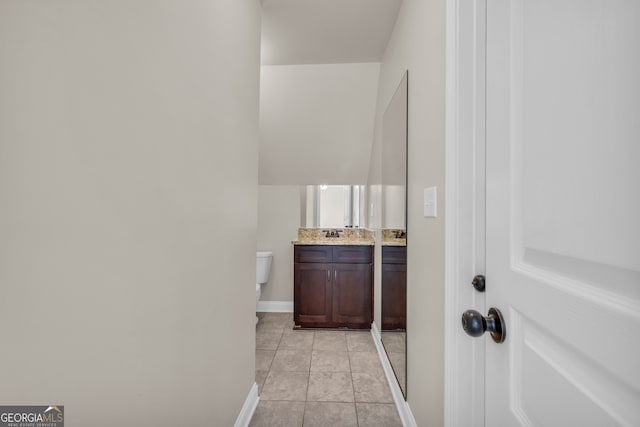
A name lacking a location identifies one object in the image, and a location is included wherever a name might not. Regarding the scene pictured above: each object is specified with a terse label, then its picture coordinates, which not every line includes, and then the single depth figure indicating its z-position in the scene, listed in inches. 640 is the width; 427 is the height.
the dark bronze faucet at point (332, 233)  138.3
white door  16.8
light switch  46.0
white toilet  126.8
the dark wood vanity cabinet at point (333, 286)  116.0
